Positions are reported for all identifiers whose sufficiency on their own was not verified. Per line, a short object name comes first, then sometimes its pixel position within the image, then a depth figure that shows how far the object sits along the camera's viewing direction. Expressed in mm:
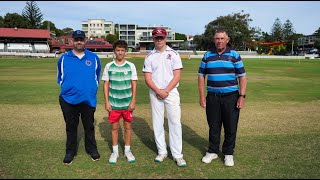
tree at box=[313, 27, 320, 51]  92938
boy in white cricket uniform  5148
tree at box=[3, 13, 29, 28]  95312
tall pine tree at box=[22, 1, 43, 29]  94750
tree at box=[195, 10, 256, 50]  89500
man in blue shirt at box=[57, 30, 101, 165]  5219
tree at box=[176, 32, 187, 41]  161000
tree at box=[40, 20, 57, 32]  116888
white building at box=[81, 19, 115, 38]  147375
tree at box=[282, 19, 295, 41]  121438
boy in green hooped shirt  5285
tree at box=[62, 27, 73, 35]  137175
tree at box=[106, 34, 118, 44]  111925
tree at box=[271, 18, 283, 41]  121188
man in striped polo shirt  5176
